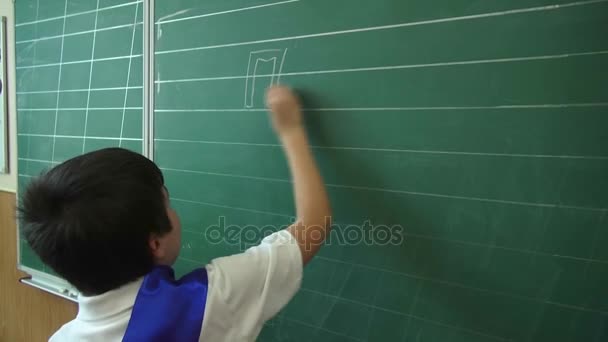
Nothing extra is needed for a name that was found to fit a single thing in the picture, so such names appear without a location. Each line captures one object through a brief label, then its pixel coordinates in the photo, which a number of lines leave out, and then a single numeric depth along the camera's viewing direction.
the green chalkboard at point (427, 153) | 0.75
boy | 0.73
